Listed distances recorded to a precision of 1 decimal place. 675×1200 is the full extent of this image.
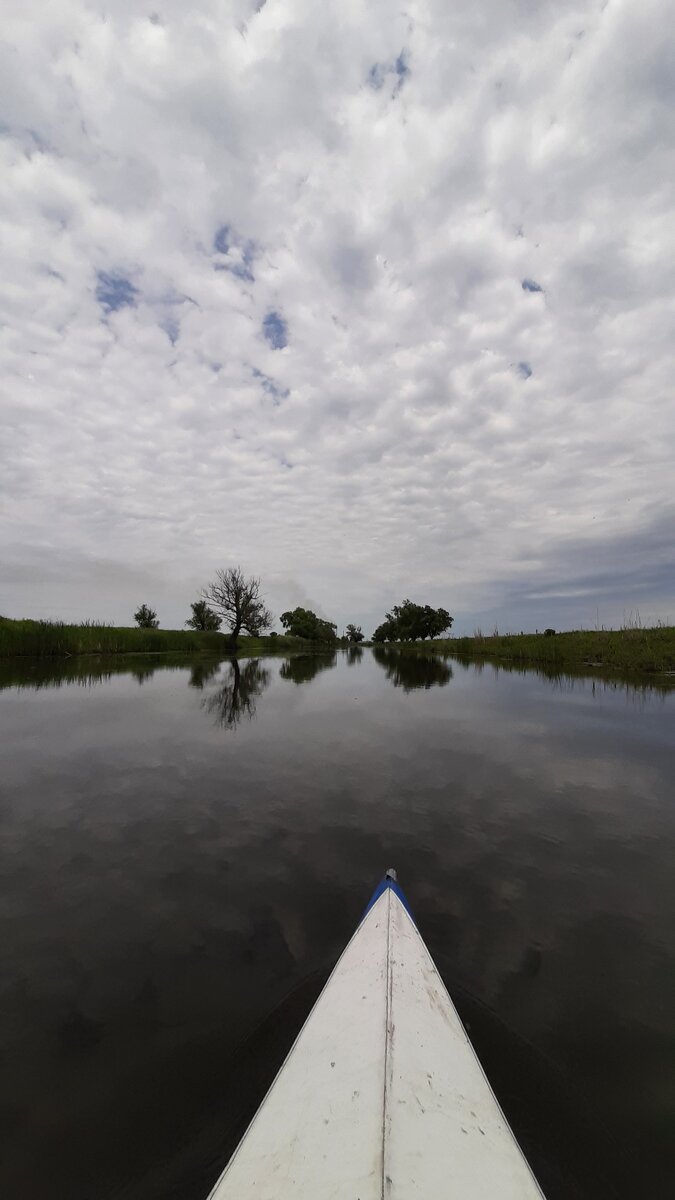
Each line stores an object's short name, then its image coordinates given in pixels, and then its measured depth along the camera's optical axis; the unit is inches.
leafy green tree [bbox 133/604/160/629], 3250.5
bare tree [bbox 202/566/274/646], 2409.0
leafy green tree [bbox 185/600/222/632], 2925.7
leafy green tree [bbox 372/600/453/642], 3609.7
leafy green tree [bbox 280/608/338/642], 3922.2
